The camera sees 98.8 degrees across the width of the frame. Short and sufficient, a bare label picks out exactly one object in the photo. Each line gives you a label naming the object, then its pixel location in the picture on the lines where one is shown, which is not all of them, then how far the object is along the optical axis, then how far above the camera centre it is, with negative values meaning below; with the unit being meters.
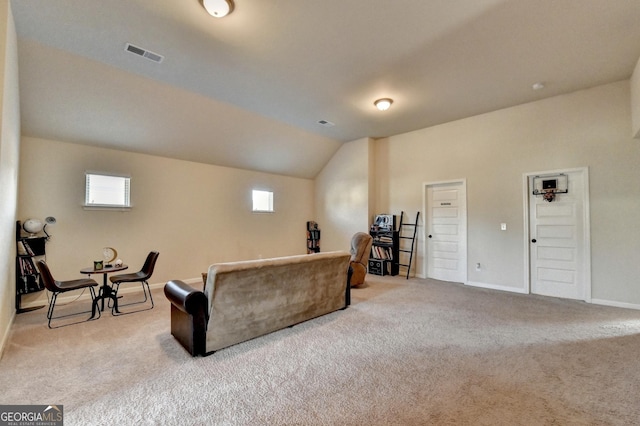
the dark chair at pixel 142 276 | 3.85 -0.87
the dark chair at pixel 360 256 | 5.09 -0.73
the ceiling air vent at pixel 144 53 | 3.23 +2.00
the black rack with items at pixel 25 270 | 3.77 -0.75
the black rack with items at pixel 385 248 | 6.29 -0.71
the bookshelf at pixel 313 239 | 7.89 -0.62
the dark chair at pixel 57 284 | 3.19 -0.87
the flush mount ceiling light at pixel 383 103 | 4.59 +1.93
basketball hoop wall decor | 4.53 +0.56
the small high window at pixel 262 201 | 6.93 +0.43
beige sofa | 2.58 -0.87
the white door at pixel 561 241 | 4.34 -0.38
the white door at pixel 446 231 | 5.61 -0.28
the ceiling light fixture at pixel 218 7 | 2.49 +1.96
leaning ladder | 6.19 -0.44
